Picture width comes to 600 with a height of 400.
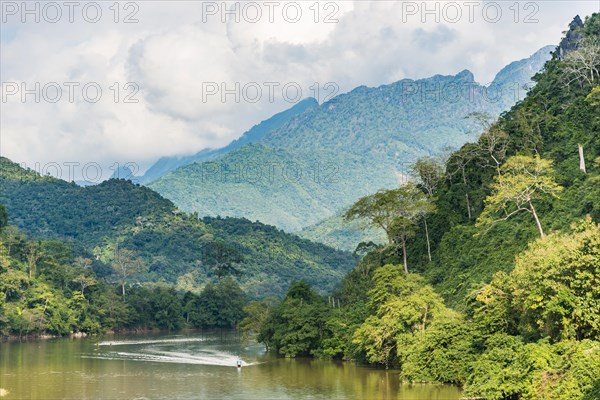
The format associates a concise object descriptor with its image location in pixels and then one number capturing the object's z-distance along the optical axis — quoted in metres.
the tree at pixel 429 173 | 66.56
